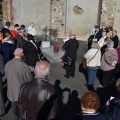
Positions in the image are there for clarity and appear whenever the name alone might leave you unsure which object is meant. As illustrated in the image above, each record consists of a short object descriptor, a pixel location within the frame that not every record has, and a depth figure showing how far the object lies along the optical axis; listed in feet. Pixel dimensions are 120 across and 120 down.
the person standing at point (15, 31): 30.76
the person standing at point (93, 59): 21.34
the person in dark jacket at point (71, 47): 23.68
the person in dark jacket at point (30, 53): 21.22
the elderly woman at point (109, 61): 21.27
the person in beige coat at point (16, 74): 15.10
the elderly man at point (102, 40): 29.23
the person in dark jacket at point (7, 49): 21.59
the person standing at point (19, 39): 25.65
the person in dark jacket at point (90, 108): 9.39
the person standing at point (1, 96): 16.79
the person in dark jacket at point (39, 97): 11.16
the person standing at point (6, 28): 29.01
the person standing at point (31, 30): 39.27
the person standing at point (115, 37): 29.19
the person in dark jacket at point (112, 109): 10.57
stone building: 51.90
